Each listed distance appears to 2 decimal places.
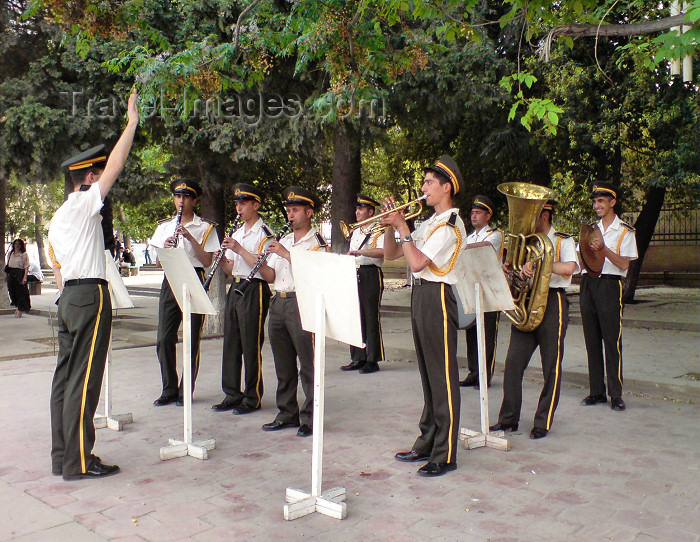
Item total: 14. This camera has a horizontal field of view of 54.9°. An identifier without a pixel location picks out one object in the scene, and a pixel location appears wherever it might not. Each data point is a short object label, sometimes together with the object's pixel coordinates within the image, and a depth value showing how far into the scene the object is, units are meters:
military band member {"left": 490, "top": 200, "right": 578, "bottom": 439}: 5.41
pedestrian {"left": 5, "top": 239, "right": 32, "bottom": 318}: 15.65
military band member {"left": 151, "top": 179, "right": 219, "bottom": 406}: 6.54
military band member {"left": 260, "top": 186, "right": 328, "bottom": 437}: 5.66
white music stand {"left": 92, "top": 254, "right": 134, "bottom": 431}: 5.46
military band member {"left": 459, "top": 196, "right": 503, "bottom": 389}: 6.95
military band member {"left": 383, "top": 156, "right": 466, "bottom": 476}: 4.53
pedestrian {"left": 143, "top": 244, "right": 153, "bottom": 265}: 45.55
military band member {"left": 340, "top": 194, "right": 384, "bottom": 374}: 8.34
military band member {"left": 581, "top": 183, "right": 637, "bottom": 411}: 6.23
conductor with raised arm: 4.46
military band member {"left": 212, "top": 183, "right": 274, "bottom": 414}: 6.22
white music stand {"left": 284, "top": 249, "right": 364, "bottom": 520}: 3.85
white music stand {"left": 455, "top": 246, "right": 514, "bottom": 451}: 5.08
